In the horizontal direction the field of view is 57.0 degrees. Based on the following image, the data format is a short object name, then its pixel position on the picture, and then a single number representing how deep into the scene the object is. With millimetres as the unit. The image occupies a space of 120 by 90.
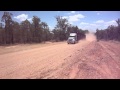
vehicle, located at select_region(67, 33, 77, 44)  19253
